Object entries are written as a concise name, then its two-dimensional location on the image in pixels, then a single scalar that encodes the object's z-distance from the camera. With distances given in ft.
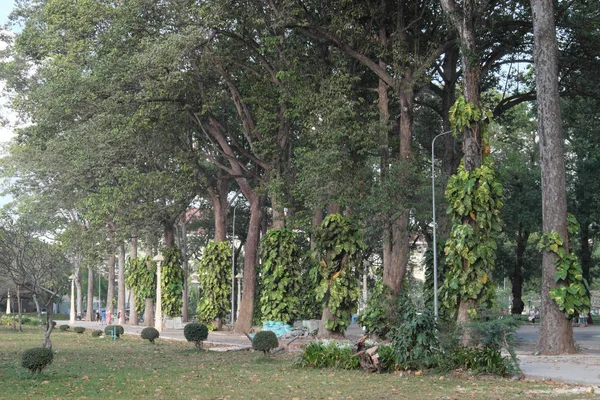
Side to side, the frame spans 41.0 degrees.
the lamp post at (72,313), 207.28
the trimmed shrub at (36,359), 59.31
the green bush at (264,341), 79.36
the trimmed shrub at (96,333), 137.28
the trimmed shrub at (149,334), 109.91
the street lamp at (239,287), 161.07
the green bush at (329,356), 65.71
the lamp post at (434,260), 103.71
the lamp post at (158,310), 141.00
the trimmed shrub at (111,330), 130.62
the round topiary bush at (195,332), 92.84
